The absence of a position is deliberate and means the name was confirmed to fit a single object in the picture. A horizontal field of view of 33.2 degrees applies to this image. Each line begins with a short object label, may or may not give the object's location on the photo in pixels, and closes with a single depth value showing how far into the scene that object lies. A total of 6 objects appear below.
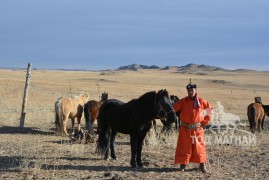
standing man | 8.96
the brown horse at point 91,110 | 15.00
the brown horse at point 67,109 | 14.76
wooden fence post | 15.98
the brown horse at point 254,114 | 16.38
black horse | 9.07
